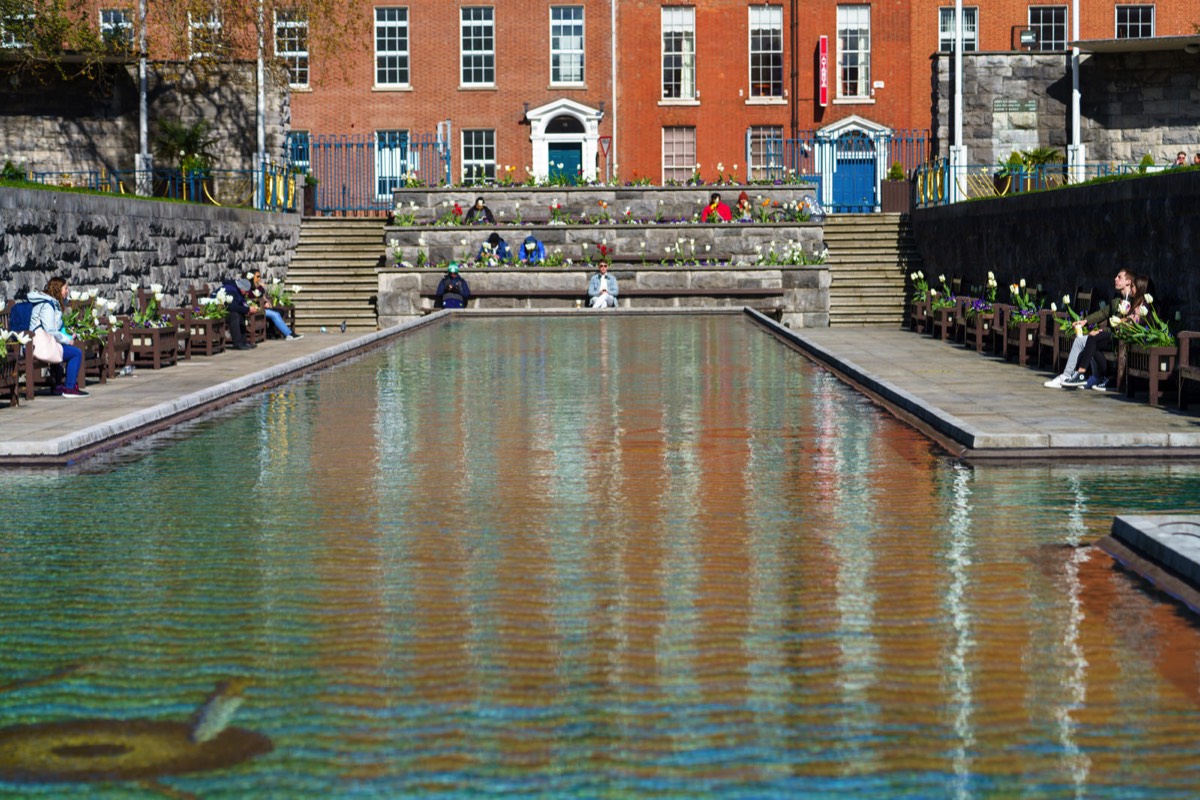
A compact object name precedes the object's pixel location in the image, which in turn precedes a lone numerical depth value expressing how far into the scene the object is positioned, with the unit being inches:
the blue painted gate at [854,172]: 1952.5
